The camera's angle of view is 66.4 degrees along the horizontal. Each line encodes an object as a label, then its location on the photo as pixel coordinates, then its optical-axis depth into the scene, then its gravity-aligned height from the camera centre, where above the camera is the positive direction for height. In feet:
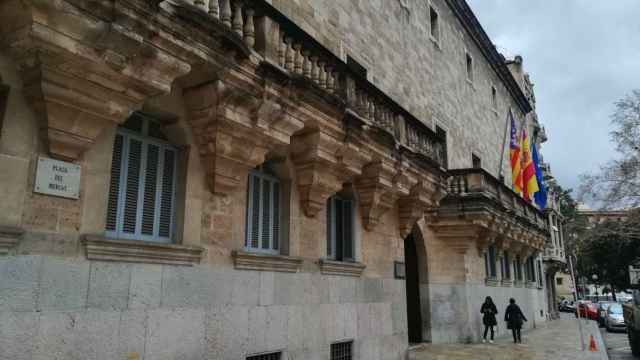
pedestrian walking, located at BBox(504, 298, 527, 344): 52.19 -3.66
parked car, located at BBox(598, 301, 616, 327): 88.24 -5.04
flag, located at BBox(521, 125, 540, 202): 71.00 +15.95
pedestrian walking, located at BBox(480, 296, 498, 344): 49.93 -2.98
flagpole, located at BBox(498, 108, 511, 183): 74.79 +20.80
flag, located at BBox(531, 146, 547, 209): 78.48 +15.98
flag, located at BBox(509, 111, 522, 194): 66.13 +15.99
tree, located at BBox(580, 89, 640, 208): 73.87 +16.44
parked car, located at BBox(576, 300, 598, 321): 111.55 -5.48
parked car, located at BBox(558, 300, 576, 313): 163.42 -7.30
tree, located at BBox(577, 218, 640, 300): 124.71 +7.09
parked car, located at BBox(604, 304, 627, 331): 77.20 -5.32
